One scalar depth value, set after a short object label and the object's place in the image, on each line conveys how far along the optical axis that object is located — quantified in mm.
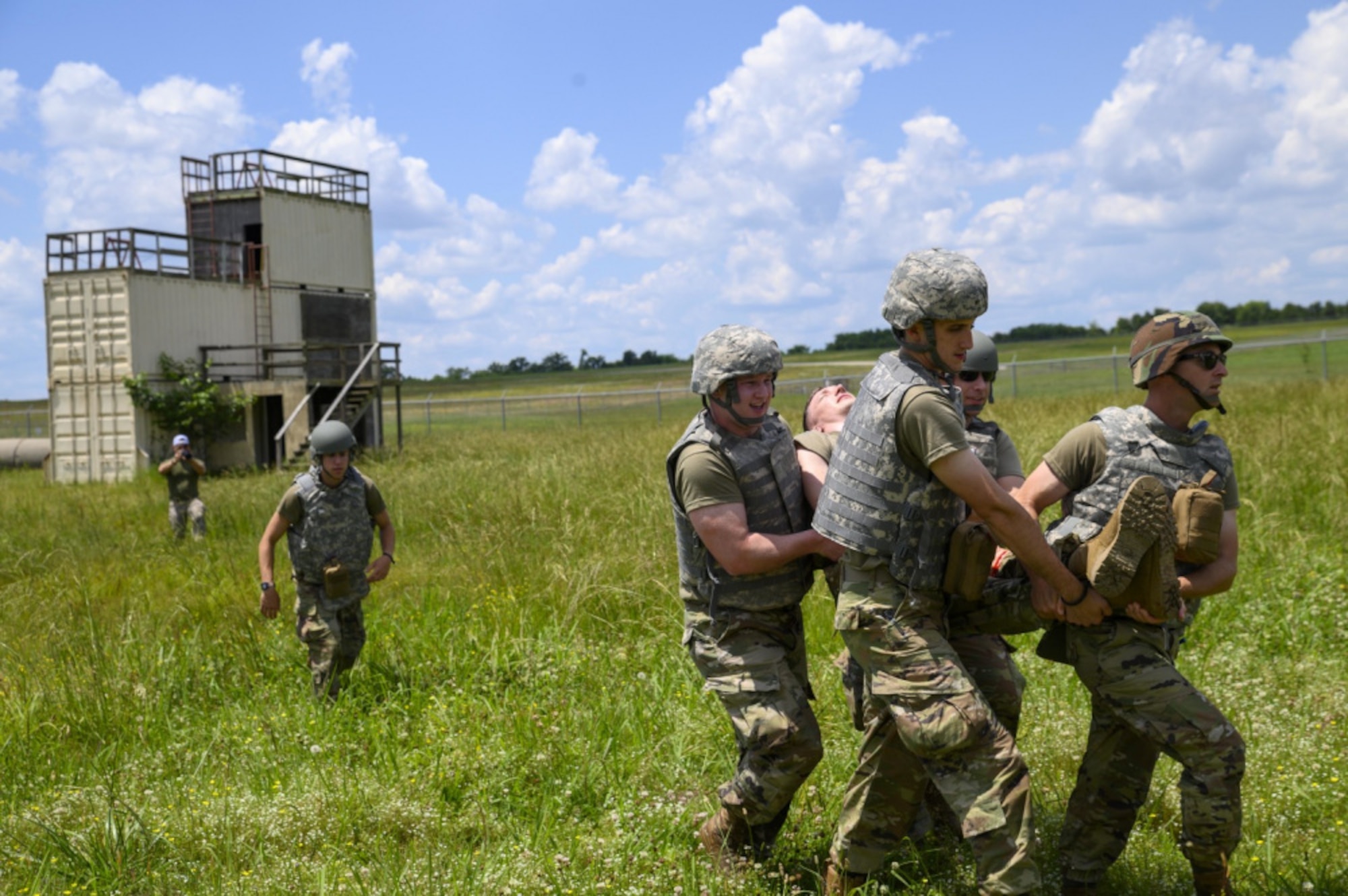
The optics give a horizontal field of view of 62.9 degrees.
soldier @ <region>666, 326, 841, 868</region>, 3564
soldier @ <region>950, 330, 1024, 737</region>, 3699
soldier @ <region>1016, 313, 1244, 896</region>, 3258
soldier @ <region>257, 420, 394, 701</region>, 6105
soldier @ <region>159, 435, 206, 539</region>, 12445
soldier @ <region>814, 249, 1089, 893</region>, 3078
